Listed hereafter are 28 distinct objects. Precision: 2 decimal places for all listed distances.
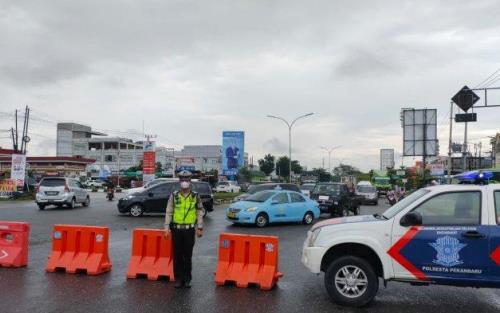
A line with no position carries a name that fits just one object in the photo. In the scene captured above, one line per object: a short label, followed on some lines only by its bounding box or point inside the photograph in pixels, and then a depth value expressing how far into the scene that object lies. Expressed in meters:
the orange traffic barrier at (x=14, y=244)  9.22
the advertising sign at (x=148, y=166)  44.84
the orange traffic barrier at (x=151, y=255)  8.32
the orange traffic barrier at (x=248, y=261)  7.80
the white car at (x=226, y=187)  59.94
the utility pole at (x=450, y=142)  28.24
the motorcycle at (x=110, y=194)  35.59
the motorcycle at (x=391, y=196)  31.74
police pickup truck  6.44
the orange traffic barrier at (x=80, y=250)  8.69
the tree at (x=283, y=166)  149.31
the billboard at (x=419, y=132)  23.16
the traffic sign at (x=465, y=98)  20.17
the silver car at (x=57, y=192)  25.57
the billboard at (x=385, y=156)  121.62
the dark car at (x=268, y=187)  25.06
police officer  7.88
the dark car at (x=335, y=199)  23.66
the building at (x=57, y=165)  95.00
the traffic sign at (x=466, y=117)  20.08
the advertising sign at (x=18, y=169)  34.59
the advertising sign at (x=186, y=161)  96.26
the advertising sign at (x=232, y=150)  49.12
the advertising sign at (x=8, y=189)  35.31
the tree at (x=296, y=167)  161.93
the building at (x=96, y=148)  126.06
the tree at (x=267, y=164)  153.50
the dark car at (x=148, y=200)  22.19
